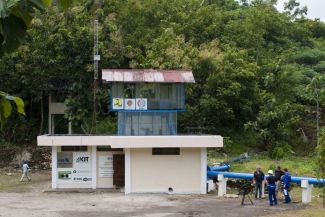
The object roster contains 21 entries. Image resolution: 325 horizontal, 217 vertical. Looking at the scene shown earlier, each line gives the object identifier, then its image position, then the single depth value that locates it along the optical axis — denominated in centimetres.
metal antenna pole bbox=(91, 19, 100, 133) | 3042
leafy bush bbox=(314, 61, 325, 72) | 4016
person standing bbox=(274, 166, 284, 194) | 1880
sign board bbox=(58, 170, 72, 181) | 2261
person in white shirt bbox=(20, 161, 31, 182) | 2483
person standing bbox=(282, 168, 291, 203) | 1794
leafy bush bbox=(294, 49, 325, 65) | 4128
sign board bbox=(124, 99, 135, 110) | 2261
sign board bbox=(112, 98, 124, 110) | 2258
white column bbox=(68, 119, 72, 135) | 3342
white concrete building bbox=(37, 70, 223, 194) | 2164
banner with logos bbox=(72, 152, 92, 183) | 2269
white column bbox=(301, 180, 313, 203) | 1805
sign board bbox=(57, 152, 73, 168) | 2266
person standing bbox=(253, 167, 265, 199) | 1939
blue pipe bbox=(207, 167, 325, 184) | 1830
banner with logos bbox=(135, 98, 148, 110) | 2264
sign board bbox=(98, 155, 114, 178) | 2281
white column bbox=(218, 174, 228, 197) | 2064
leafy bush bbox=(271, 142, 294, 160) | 2888
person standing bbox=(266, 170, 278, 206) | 1792
